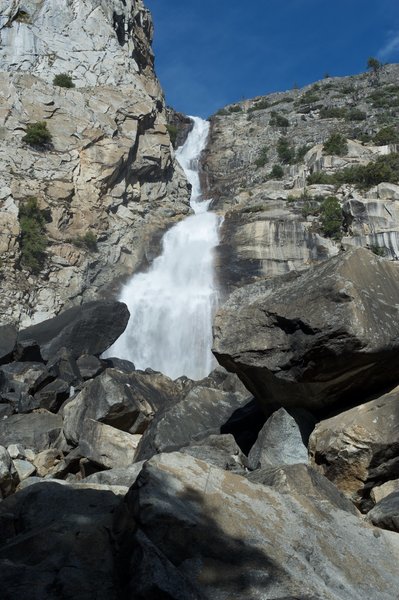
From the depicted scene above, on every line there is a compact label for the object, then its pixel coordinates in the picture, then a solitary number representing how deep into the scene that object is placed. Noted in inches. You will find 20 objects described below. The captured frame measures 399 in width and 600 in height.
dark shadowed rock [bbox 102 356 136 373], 889.8
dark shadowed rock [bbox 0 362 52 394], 738.8
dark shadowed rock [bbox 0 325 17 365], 850.1
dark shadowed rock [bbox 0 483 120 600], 161.2
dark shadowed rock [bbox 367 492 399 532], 232.8
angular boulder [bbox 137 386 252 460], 423.8
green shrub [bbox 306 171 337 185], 1809.8
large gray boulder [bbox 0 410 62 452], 573.0
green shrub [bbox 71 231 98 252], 1466.5
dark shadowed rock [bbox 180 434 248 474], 345.7
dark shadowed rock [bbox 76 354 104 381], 815.7
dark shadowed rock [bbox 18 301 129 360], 906.1
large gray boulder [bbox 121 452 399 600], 171.8
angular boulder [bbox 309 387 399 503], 297.7
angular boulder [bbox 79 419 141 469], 451.5
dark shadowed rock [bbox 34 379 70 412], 701.9
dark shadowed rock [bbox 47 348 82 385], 764.0
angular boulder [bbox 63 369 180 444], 513.7
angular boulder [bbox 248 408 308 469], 339.3
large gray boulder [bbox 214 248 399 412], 319.0
